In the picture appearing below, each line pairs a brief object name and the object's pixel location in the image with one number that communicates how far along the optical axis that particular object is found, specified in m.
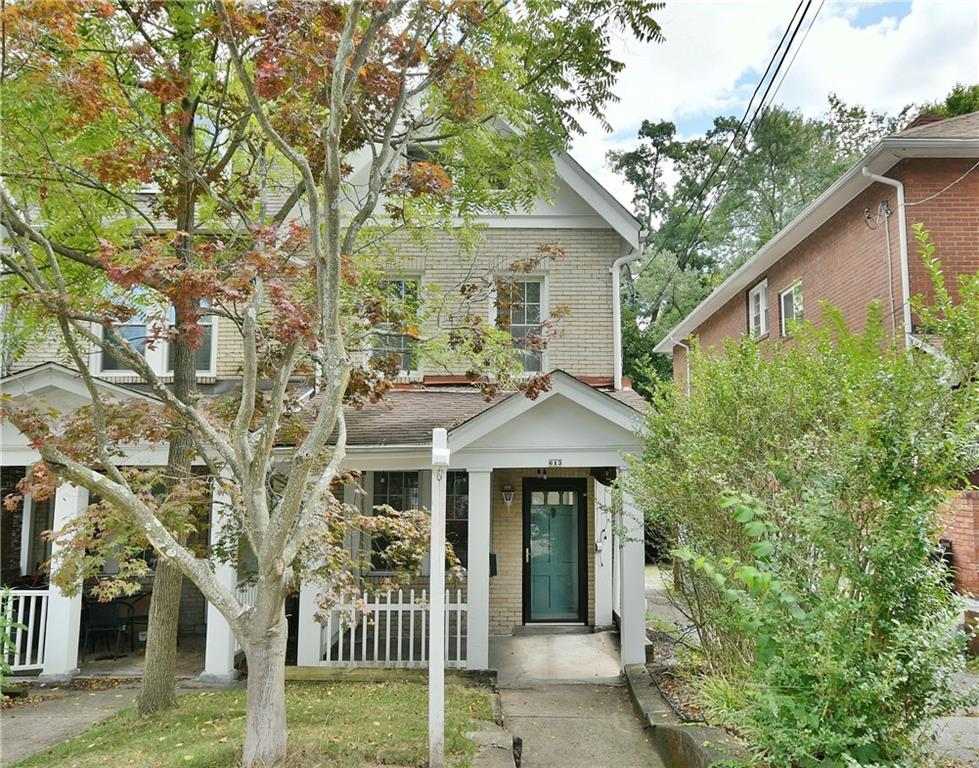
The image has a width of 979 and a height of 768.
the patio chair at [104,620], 9.32
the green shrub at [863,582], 3.39
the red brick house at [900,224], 9.07
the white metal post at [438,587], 5.28
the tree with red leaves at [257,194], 4.90
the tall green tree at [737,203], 29.86
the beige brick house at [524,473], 9.91
